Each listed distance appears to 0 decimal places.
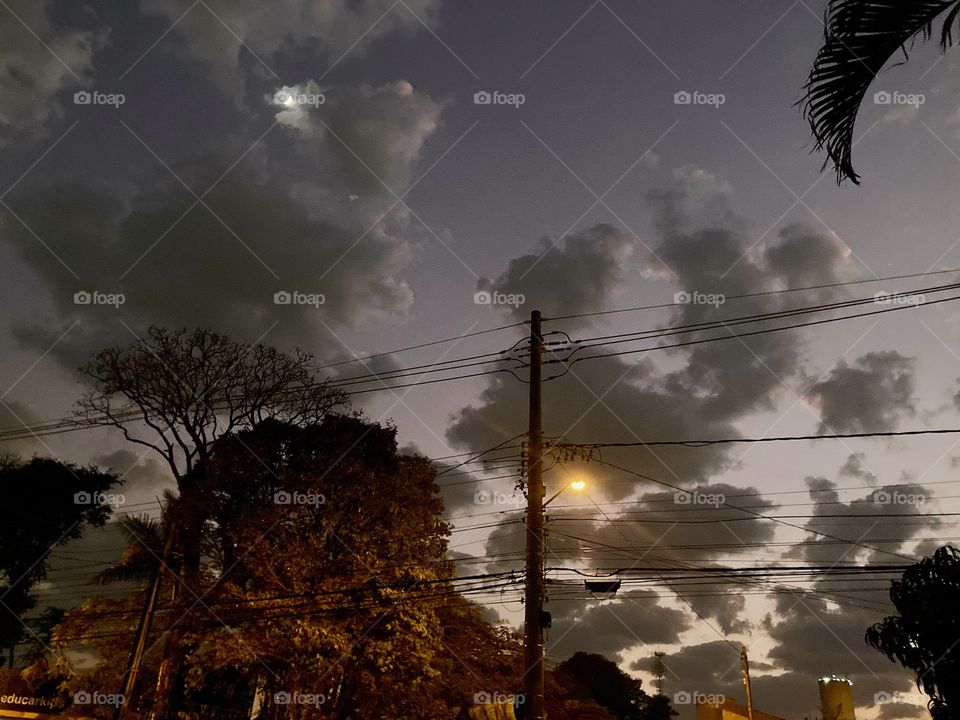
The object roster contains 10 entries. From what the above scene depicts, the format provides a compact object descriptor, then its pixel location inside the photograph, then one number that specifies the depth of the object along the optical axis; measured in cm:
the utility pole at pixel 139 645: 1767
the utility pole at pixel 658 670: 7600
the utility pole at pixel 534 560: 1127
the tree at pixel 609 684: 6600
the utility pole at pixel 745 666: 3397
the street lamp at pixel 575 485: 1340
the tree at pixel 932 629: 761
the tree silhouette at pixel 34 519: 3469
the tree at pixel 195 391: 2103
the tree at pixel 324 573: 1975
